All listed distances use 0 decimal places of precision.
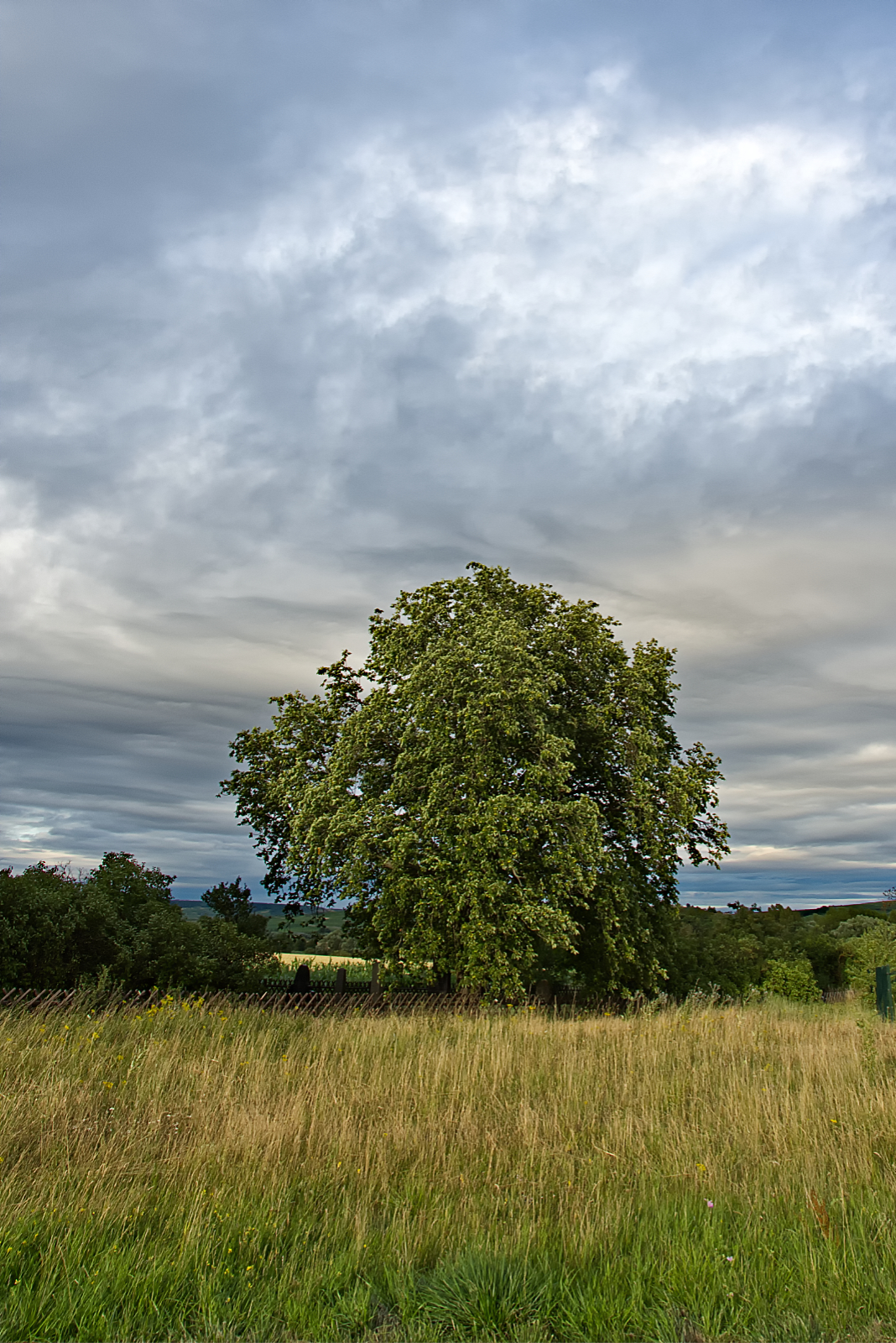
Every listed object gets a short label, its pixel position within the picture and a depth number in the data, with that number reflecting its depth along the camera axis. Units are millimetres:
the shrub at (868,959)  32806
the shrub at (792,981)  61438
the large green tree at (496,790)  18953
